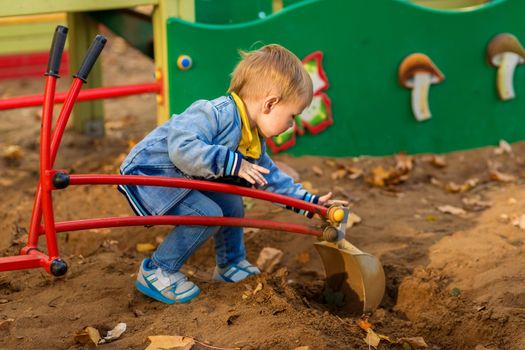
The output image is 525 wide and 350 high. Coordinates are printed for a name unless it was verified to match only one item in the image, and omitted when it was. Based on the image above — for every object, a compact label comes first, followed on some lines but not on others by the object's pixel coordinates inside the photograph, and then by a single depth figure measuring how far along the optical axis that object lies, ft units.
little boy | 10.11
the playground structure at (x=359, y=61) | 15.76
